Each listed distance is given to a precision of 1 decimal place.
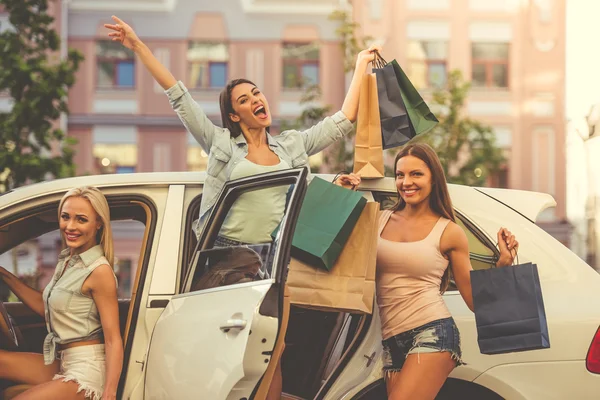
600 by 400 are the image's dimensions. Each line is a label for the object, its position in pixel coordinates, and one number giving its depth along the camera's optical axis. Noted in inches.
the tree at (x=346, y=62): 577.0
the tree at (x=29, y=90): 485.7
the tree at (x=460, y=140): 666.8
